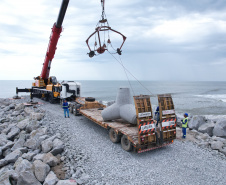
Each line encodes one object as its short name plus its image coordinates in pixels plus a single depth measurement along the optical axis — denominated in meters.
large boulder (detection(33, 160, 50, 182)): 6.49
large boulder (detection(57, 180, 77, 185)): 5.78
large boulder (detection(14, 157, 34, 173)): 6.55
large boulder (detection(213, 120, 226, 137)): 12.39
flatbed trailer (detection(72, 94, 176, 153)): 7.71
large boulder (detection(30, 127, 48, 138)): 10.31
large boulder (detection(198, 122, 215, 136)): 13.09
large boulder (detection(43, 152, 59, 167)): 7.15
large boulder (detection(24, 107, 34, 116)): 16.21
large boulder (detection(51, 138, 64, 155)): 8.10
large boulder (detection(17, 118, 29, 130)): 12.94
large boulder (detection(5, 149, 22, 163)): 8.29
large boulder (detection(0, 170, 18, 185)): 6.30
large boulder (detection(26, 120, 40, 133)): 12.05
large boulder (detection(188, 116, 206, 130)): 14.25
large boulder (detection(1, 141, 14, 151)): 10.05
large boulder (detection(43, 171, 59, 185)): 5.93
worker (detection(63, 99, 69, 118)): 13.62
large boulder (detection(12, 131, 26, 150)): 9.94
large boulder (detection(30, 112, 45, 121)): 13.56
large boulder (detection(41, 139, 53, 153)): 8.51
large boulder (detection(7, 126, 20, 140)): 11.99
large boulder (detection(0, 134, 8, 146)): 10.98
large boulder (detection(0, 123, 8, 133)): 14.35
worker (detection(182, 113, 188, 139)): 10.15
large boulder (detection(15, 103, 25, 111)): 18.27
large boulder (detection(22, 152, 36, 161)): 8.06
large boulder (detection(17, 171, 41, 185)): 6.07
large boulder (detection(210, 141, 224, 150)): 9.22
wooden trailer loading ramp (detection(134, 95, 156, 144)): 7.65
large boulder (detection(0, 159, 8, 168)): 8.18
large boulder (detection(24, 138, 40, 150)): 9.36
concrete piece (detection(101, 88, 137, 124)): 9.91
